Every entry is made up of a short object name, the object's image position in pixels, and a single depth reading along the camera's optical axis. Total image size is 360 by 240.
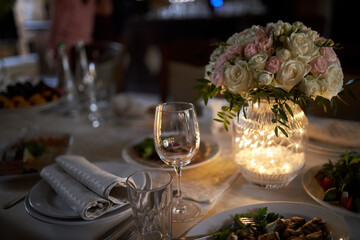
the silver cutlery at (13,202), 0.81
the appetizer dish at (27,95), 1.30
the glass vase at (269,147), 0.82
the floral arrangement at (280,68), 0.71
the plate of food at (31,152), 0.94
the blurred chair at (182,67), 1.89
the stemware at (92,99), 1.43
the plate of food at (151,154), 0.99
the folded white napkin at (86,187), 0.72
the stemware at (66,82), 1.52
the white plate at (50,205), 0.73
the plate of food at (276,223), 0.60
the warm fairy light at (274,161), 0.84
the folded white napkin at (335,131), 1.04
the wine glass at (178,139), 0.73
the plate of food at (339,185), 0.70
